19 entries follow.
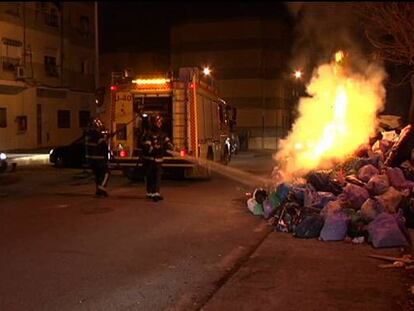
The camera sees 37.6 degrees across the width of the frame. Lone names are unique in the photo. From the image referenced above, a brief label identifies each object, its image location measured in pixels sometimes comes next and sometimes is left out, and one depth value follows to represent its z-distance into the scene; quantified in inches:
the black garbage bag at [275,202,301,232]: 379.6
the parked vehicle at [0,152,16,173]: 735.1
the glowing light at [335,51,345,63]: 542.6
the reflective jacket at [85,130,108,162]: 532.7
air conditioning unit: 1312.7
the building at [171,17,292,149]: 2145.7
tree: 429.7
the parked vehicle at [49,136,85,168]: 861.2
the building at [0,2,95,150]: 1315.2
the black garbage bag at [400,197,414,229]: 371.2
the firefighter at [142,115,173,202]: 508.4
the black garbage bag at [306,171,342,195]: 420.8
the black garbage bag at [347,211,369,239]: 349.0
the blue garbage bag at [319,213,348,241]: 350.9
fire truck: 657.6
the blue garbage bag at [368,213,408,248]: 329.7
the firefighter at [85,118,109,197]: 532.7
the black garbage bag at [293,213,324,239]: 359.3
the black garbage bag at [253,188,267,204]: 443.3
